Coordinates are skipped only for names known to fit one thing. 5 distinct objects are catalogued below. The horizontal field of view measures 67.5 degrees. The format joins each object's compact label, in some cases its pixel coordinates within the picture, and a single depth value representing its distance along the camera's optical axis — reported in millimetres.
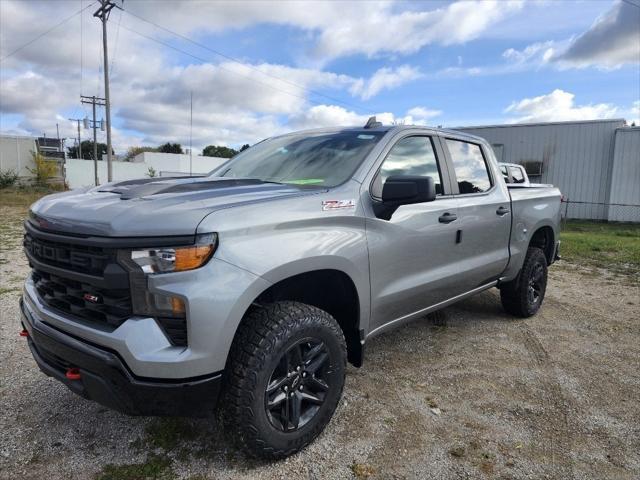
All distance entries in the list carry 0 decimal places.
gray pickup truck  2057
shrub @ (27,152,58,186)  46394
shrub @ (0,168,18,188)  40294
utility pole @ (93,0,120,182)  25281
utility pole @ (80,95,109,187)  39281
